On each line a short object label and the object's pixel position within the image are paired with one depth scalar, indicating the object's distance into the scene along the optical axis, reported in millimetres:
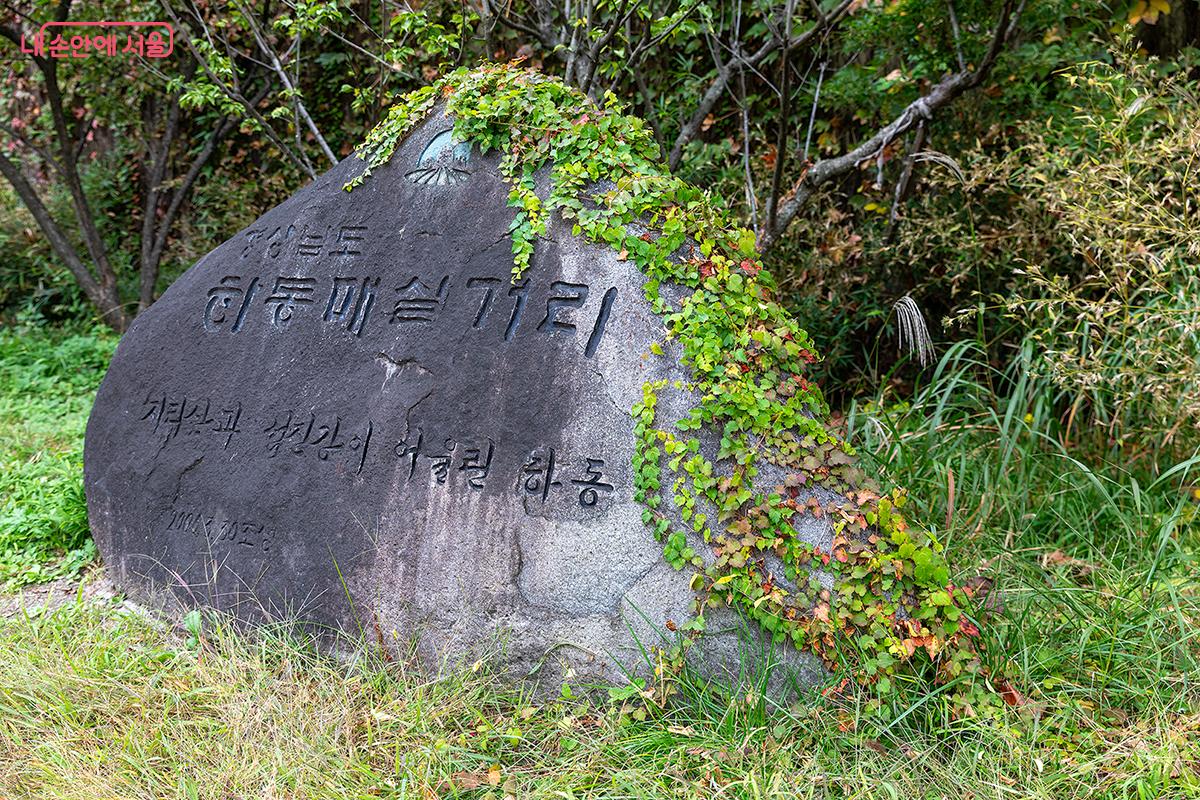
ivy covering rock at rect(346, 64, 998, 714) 2471
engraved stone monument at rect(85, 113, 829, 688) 2658
